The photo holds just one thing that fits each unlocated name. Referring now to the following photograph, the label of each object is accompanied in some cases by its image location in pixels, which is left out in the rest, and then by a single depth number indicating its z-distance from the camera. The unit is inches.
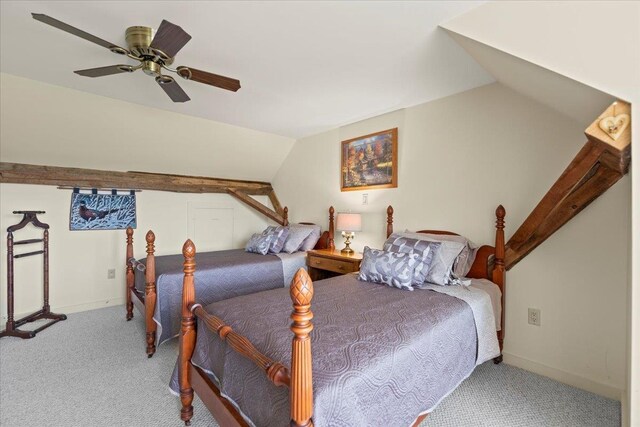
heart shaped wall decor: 43.0
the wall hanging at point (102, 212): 138.3
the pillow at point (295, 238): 144.6
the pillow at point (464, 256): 94.3
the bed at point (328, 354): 38.2
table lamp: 129.1
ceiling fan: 56.3
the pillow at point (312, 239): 149.0
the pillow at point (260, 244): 140.9
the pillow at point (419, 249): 83.7
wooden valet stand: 108.3
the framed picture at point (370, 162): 123.6
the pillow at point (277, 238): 143.0
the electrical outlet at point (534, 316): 85.7
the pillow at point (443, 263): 85.2
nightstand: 117.0
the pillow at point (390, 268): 82.1
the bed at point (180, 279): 96.8
